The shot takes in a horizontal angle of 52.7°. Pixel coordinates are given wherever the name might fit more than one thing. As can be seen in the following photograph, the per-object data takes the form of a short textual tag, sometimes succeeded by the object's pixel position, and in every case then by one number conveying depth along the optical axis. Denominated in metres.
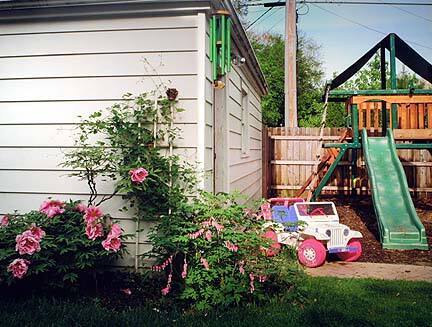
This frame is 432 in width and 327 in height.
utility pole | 10.66
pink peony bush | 3.56
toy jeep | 4.84
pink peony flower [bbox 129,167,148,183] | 3.77
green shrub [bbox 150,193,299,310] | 3.51
